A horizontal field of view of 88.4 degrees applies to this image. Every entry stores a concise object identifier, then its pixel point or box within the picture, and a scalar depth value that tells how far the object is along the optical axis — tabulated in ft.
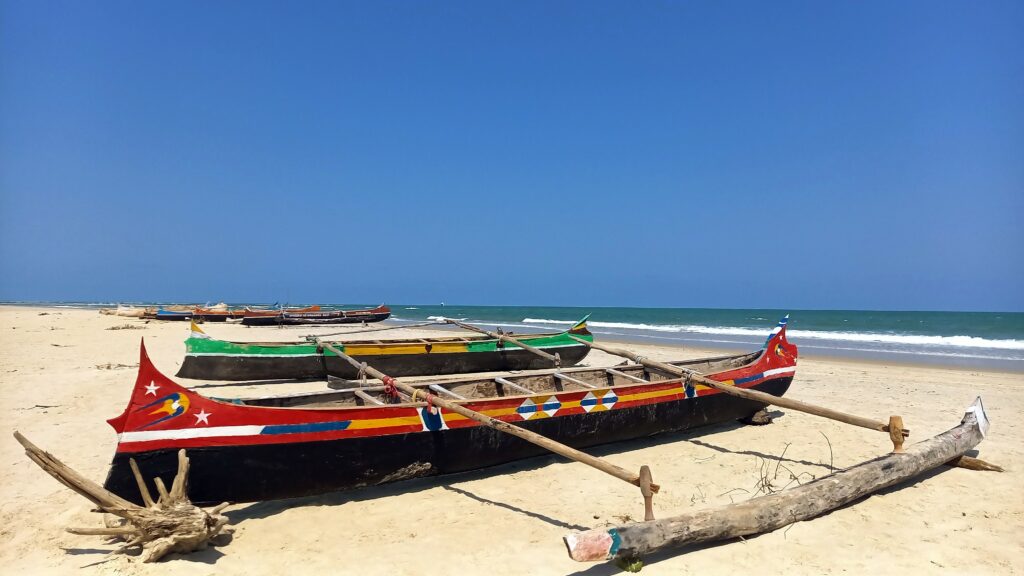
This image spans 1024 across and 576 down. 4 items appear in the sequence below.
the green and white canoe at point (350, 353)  36.52
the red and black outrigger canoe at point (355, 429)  14.10
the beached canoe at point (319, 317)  96.17
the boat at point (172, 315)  102.72
